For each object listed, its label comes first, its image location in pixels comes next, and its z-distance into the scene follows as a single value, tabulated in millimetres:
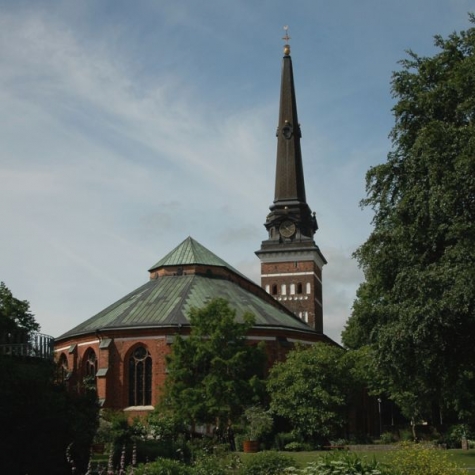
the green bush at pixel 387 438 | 42406
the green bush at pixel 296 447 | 37750
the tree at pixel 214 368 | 38312
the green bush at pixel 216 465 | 18208
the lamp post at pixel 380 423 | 60241
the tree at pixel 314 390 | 38969
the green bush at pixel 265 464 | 20094
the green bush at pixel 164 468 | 16438
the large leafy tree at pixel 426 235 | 23031
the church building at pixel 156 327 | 48531
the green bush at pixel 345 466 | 16062
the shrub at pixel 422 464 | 15484
